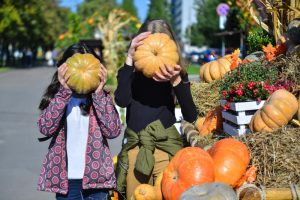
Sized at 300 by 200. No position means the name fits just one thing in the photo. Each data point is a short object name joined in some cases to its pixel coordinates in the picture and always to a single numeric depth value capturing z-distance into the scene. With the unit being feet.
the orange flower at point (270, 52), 13.83
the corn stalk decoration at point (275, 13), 13.35
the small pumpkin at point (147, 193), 11.04
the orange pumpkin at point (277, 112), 11.63
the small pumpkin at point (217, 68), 18.08
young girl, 11.31
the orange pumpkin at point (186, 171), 9.78
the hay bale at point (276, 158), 9.84
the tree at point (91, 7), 290.13
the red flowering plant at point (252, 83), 12.53
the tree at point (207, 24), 182.91
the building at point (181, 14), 455.22
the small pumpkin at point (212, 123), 15.33
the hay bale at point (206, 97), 17.07
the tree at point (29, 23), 162.50
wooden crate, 12.54
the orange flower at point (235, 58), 16.30
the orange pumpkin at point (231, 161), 9.96
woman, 11.66
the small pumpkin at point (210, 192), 9.02
